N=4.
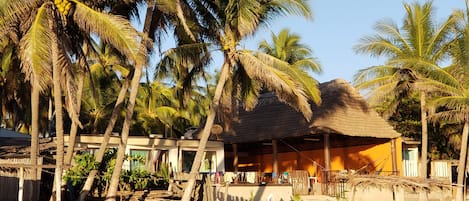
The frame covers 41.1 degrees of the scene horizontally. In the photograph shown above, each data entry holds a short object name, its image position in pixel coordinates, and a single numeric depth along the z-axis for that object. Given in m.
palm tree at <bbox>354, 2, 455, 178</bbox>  24.34
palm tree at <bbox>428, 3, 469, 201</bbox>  23.36
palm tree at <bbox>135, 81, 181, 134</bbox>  35.78
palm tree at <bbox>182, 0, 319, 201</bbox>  17.27
